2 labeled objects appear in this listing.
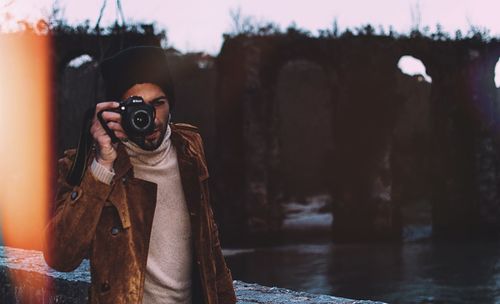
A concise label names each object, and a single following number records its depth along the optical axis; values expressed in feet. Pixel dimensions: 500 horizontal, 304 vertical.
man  5.50
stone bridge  45.09
